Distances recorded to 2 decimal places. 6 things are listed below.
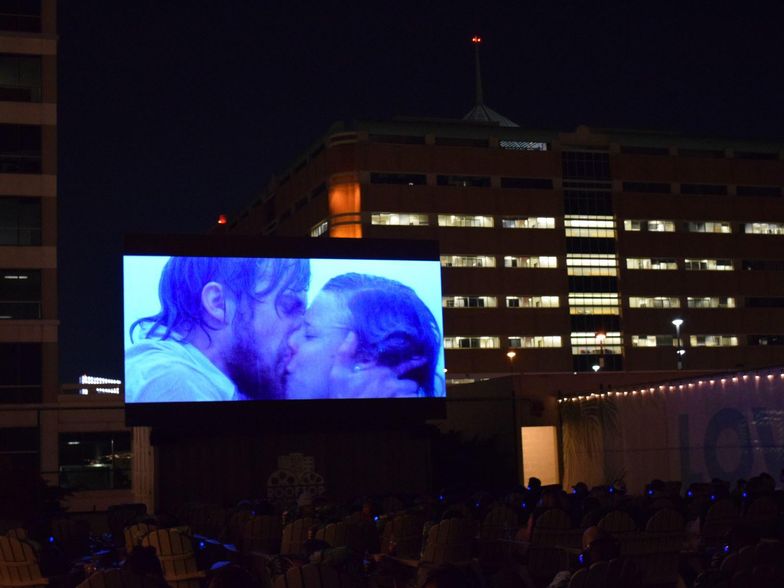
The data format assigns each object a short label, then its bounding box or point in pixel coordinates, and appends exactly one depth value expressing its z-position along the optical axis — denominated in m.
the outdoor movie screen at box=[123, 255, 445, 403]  30.48
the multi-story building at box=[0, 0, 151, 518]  37.88
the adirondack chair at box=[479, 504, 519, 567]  17.08
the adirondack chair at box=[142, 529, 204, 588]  14.90
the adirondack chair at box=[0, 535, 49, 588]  15.00
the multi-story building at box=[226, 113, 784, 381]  81.50
